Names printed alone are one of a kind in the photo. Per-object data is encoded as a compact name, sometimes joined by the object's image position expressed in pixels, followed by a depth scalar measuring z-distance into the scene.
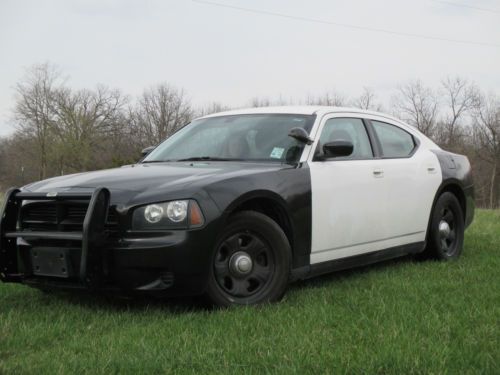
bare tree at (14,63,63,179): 49.88
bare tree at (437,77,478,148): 48.41
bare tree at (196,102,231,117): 54.37
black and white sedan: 3.84
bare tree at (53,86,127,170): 51.28
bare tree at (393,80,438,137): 50.56
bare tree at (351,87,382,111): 49.02
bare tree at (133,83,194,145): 53.41
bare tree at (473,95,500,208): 45.26
